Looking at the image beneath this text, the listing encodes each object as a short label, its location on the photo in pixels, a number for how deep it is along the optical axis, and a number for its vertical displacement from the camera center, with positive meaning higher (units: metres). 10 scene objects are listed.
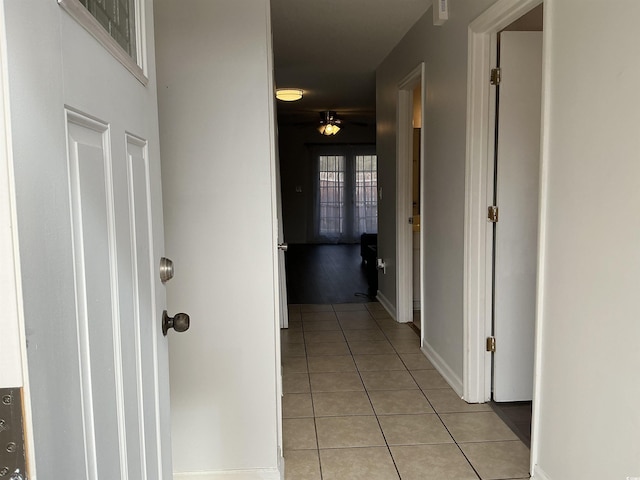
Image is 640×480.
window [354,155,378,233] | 10.91 -0.06
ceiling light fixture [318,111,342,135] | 7.77 +1.06
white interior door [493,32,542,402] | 2.64 -0.14
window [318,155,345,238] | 10.85 -0.08
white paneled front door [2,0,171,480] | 0.53 -0.06
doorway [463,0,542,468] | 2.65 -0.11
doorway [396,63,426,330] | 4.41 -0.17
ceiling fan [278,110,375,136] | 7.81 +1.39
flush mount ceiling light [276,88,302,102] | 5.97 +1.17
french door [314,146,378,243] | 10.84 -0.06
